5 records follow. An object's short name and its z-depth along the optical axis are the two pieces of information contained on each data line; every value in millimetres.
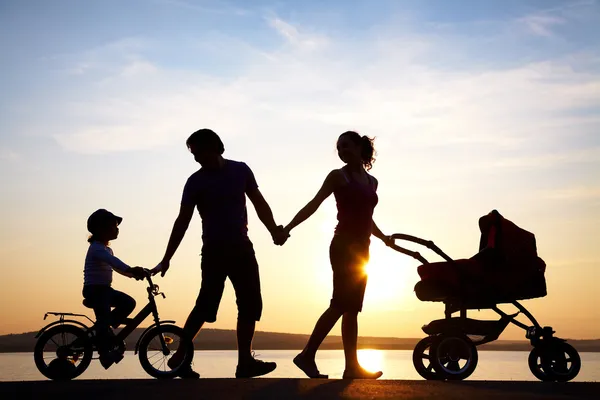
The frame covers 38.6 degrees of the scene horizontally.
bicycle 8219
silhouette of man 8117
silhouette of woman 8312
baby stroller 9219
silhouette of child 8453
